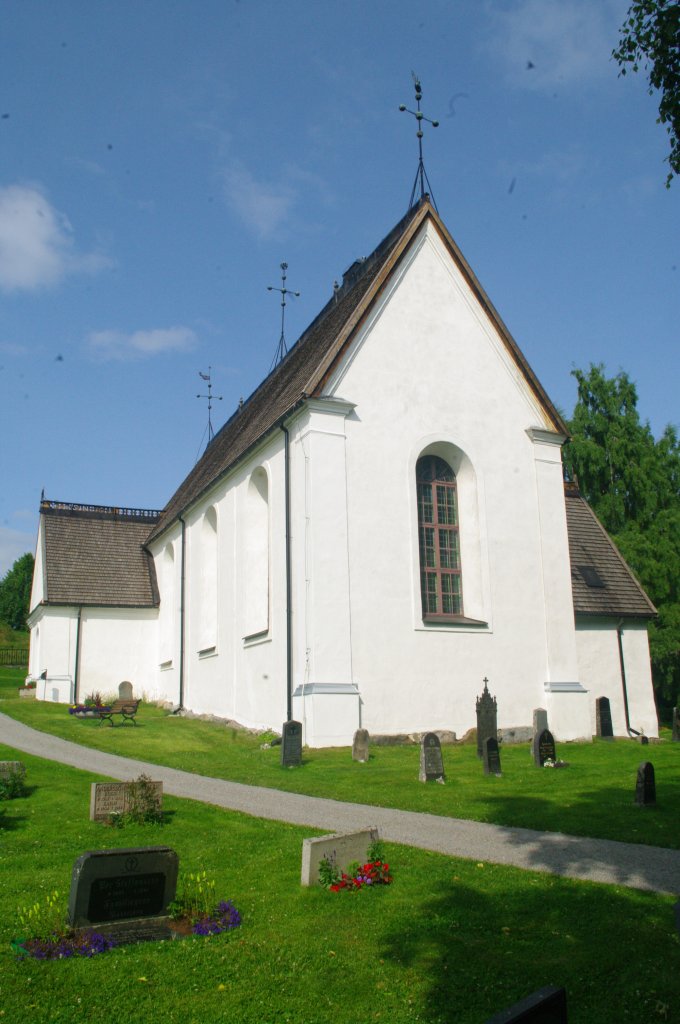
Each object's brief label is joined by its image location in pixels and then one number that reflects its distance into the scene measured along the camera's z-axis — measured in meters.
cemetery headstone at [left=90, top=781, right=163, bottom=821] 10.83
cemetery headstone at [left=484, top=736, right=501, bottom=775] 14.62
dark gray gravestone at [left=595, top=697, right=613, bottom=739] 22.92
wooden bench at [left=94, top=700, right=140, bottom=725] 23.34
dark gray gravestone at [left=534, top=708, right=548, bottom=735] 19.34
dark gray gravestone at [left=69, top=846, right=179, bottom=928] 6.72
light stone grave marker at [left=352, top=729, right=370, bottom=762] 16.72
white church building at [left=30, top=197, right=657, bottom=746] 19.50
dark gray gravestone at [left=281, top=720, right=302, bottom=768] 16.08
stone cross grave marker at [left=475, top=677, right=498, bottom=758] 17.19
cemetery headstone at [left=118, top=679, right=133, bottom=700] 32.28
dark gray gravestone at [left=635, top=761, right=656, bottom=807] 11.39
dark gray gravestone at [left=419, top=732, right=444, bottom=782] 14.05
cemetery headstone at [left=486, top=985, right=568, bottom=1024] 3.13
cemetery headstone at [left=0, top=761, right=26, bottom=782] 12.77
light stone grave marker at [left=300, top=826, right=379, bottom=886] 7.93
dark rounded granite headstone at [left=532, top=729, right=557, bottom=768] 15.91
